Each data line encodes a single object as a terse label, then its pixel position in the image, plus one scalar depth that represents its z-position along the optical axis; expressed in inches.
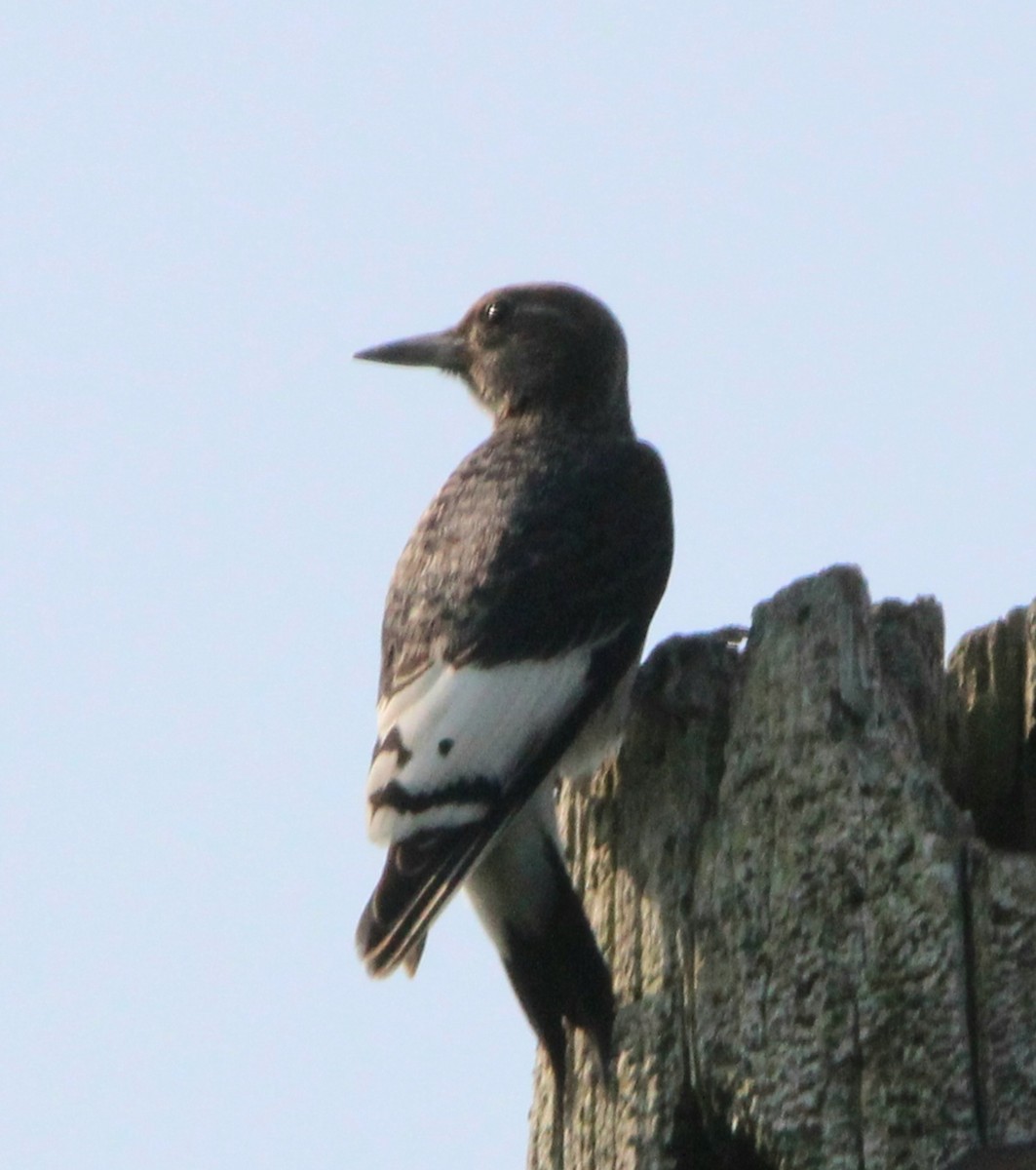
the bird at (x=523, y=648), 307.0
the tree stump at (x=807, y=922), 257.6
